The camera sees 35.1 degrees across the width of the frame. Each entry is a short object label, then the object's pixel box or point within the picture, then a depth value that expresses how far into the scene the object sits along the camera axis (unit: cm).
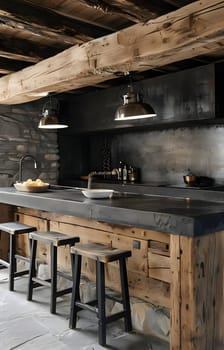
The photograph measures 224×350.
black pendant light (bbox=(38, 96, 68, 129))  438
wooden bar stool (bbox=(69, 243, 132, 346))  257
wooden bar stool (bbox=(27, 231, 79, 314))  313
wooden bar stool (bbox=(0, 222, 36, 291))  371
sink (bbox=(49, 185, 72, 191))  436
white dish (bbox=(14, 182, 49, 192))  390
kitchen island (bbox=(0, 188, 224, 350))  210
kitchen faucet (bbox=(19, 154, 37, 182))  547
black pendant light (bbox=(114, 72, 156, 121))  325
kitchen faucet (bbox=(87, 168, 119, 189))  595
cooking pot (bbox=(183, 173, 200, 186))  468
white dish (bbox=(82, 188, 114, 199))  308
